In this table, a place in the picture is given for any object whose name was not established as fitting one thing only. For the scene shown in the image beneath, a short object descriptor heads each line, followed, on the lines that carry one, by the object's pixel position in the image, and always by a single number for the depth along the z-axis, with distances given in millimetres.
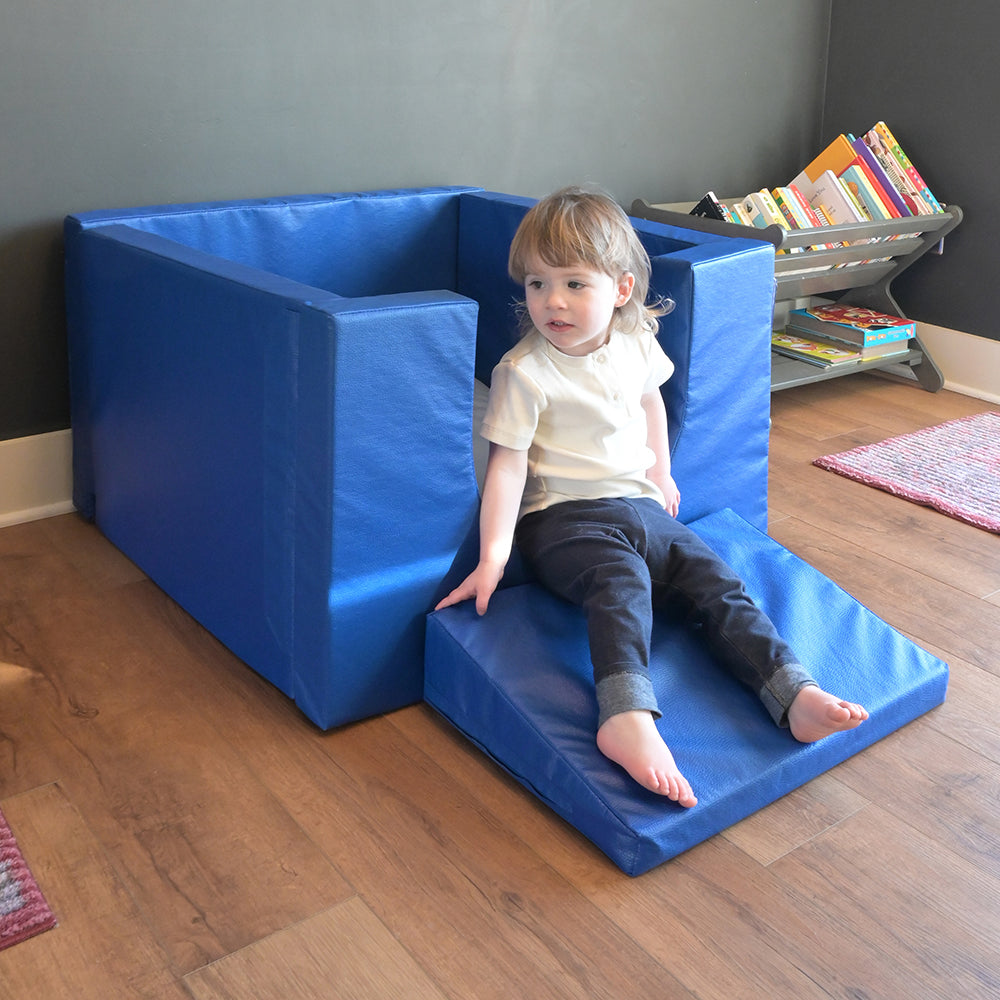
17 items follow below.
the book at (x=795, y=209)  2680
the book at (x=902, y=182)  2844
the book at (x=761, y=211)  2625
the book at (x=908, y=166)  2863
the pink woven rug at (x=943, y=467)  2230
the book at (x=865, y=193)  2795
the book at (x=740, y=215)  2635
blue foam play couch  1335
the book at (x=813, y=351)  2793
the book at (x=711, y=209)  2604
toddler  1450
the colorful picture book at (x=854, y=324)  2855
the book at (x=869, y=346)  2863
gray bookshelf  2600
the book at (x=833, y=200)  2740
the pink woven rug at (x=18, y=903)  1129
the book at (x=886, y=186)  2803
